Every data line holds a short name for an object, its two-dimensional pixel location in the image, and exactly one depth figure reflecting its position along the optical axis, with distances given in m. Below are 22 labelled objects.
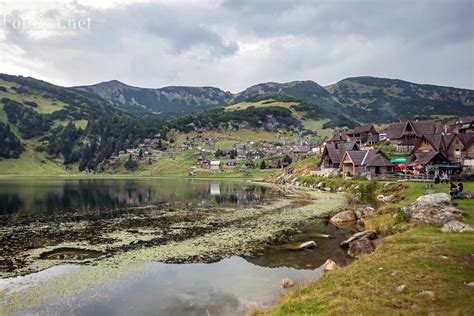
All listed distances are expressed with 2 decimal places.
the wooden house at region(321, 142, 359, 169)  108.69
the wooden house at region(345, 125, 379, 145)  138.00
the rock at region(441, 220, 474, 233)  27.14
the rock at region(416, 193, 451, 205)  34.84
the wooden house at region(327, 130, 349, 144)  148.50
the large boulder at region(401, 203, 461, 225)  31.45
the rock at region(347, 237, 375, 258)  28.09
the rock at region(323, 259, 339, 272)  24.17
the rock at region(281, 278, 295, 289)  22.27
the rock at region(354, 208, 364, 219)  45.53
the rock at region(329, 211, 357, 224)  44.25
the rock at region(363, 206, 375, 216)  45.12
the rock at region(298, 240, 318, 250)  31.61
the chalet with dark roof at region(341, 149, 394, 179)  84.62
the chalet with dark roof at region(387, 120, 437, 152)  110.59
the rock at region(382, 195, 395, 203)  56.39
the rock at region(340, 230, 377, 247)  31.75
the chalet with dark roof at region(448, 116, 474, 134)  124.22
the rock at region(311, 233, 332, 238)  36.38
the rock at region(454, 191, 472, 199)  42.78
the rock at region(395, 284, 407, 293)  15.62
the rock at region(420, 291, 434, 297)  14.68
